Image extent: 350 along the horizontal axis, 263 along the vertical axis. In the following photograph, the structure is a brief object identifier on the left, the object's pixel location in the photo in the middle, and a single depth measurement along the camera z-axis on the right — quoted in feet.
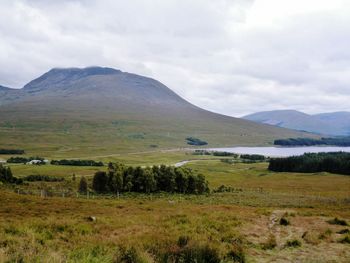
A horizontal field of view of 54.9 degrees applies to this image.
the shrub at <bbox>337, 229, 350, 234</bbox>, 54.83
